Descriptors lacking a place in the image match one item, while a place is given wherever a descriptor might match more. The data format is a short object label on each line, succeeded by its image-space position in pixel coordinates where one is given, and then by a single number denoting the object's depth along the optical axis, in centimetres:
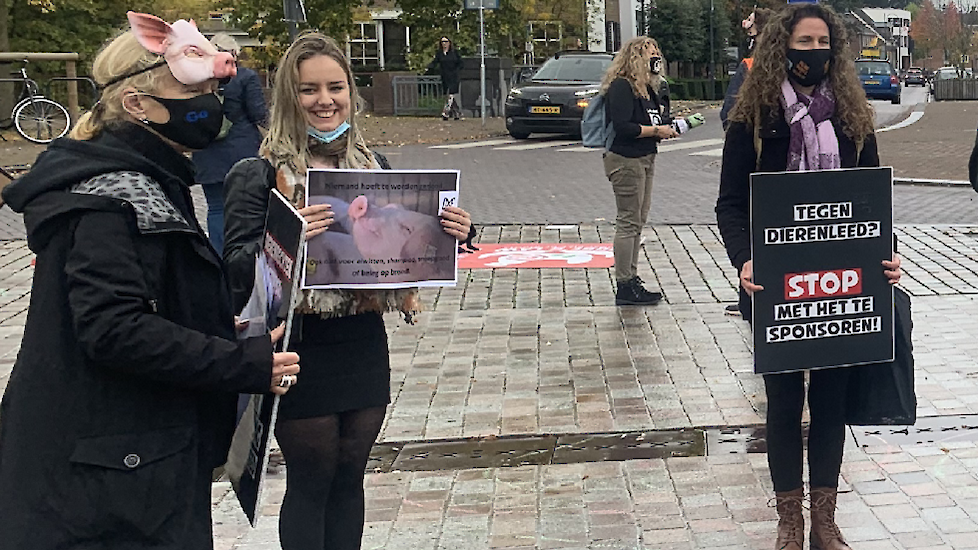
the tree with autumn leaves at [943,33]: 9769
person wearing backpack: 779
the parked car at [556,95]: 2166
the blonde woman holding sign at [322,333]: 310
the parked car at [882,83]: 4547
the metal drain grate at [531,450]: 499
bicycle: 1764
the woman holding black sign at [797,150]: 373
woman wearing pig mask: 226
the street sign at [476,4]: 2300
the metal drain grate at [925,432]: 507
